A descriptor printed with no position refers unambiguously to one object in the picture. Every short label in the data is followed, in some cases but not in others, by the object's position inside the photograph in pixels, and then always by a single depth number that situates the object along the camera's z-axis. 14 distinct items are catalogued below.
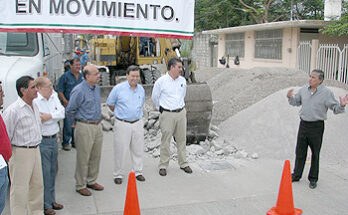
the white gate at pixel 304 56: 17.64
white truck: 5.23
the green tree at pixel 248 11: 27.05
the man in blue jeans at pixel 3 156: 3.15
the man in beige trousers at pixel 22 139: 4.04
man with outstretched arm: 5.75
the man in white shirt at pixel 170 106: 6.38
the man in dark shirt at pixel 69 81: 7.28
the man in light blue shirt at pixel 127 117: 5.82
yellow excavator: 15.87
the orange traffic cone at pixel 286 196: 4.77
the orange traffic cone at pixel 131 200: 4.22
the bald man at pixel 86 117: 5.22
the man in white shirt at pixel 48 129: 4.52
